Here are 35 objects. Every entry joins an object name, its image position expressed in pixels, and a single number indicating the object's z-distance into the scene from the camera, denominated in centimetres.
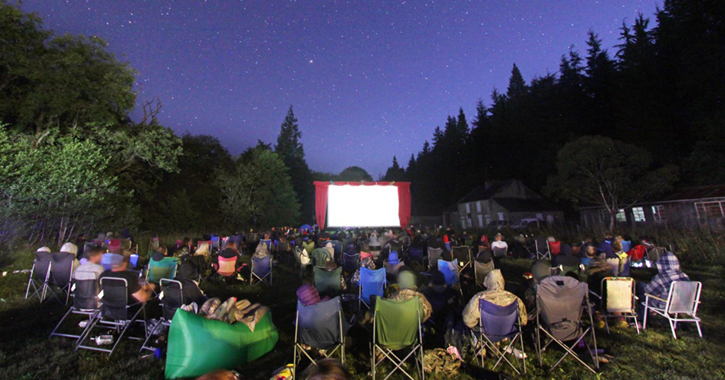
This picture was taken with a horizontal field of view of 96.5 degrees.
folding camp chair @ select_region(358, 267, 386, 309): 544
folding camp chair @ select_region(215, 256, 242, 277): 736
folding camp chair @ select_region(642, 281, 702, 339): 401
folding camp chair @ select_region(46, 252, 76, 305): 577
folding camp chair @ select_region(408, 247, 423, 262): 1009
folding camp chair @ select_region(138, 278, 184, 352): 400
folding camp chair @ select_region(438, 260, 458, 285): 641
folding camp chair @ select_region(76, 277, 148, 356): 392
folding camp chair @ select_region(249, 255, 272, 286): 761
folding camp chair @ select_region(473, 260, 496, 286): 670
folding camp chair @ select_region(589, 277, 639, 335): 421
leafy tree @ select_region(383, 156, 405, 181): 6822
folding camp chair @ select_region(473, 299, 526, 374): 345
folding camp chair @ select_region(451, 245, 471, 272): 877
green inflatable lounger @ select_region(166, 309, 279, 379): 305
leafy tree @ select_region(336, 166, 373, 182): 8125
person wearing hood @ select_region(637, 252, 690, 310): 422
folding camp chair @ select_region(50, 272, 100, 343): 431
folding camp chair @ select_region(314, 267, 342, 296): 588
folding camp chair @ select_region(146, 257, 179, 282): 611
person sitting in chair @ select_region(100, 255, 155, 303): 406
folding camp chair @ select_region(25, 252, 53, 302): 595
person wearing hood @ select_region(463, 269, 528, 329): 358
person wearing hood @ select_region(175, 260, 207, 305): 416
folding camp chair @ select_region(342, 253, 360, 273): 816
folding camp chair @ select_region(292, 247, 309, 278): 878
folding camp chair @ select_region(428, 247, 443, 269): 860
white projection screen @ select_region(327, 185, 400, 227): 1414
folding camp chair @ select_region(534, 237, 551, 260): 1088
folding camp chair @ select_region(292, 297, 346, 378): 344
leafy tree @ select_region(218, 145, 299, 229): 2625
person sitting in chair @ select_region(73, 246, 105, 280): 447
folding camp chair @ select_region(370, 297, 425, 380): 340
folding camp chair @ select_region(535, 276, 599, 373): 354
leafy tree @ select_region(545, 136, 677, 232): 1947
